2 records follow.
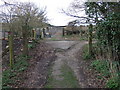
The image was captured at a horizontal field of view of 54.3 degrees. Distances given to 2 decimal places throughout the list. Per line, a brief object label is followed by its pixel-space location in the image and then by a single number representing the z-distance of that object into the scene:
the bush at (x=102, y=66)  3.61
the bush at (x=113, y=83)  2.96
